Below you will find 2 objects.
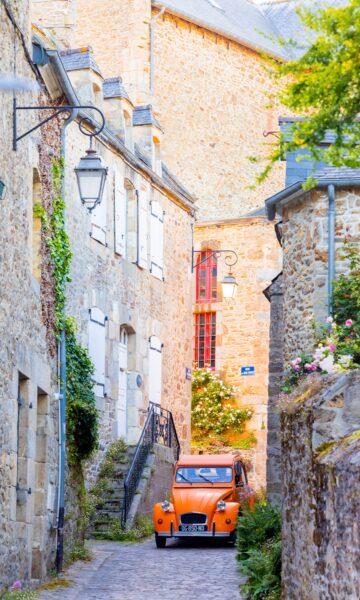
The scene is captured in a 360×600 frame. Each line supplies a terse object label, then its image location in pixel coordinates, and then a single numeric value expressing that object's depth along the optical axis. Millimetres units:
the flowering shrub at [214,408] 31047
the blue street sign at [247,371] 31291
